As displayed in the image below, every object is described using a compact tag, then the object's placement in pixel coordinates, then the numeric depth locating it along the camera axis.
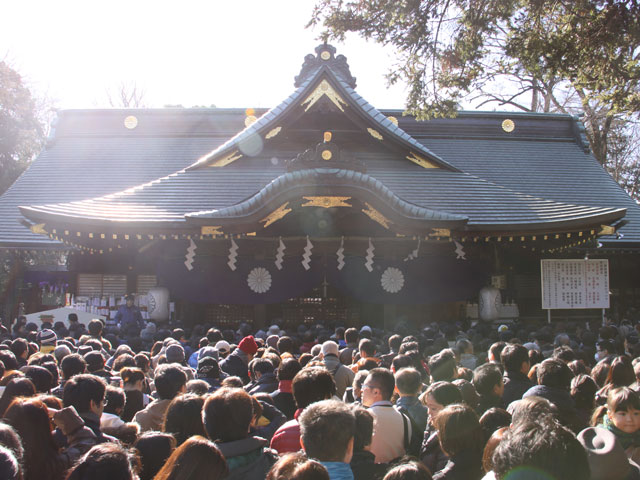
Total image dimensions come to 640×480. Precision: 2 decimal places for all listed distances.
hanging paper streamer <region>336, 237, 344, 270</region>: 11.44
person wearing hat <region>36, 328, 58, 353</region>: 7.09
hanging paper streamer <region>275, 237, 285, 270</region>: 11.28
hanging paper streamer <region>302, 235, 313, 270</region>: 11.34
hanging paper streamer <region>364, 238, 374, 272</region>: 11.38
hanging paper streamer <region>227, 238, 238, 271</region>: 11.23
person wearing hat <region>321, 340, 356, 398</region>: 5.14
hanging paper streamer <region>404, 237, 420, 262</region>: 11.60
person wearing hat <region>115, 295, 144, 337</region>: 10.96
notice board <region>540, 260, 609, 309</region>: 11.98
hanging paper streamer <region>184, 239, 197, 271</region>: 11.08
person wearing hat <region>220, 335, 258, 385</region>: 5.70
